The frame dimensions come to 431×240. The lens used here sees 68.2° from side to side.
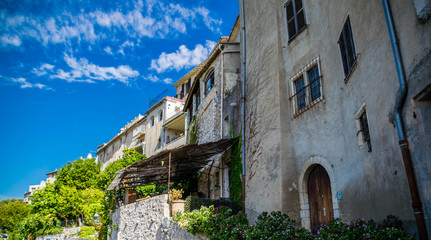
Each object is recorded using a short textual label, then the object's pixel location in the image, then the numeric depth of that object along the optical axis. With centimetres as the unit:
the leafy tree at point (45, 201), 2963
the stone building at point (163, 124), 2645
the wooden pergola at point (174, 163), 1309
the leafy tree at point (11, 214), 4788
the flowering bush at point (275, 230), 696
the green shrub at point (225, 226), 834
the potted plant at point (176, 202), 1195
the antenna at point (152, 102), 3197
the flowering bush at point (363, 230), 502
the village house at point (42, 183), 6889
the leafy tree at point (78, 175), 3219
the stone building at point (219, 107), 1506
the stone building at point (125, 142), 3238
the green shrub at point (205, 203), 1180
